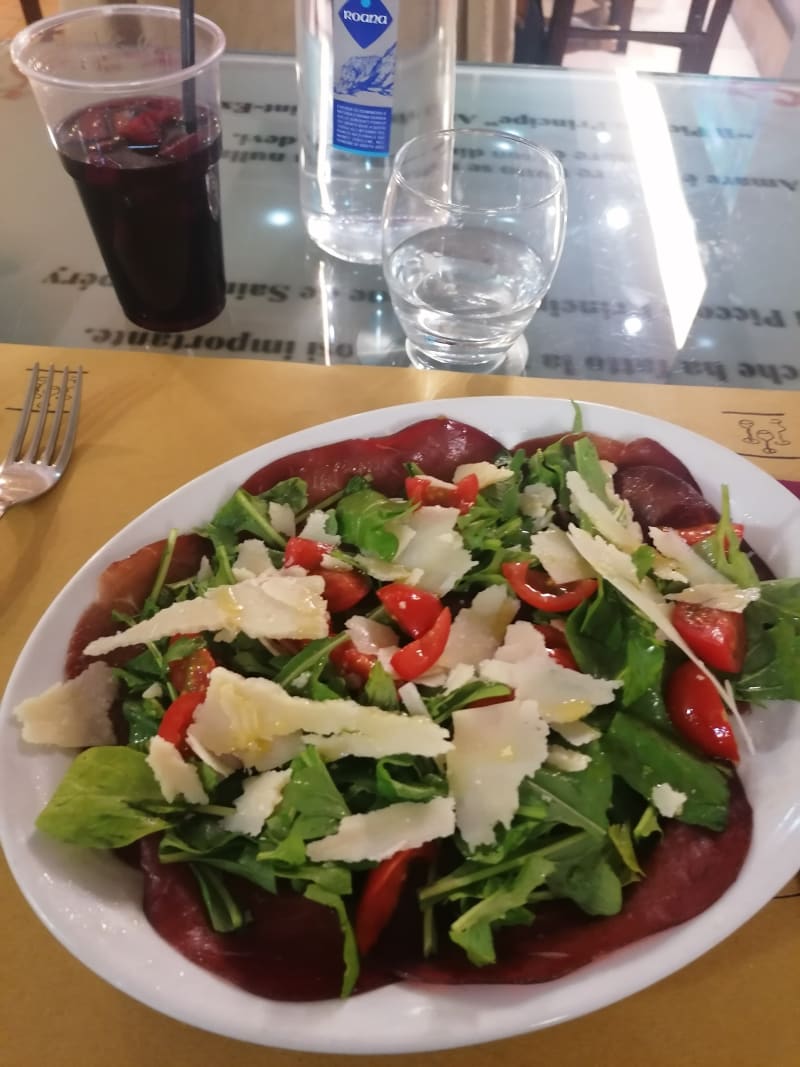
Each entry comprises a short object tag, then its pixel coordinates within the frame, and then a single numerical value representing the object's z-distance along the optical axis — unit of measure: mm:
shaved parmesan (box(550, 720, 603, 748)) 258
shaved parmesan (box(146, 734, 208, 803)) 242
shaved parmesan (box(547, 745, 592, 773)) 251
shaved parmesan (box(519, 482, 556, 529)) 338
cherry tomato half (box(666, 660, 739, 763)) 266
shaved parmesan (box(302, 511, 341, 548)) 322
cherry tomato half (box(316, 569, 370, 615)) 303
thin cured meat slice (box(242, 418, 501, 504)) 348
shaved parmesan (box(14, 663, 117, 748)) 256
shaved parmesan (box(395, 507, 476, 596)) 303
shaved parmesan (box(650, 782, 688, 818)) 248
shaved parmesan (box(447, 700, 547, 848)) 237
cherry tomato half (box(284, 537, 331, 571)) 309
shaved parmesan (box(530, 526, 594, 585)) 299
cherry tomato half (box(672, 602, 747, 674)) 278
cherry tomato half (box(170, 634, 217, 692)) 275
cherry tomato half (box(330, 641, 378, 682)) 279
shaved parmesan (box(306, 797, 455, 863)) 231
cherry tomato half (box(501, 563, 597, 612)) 298
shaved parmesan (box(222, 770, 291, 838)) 239
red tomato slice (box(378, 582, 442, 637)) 289
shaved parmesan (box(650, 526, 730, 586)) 298
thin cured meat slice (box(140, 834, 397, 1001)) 220
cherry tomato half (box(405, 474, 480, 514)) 332
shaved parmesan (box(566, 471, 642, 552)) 309
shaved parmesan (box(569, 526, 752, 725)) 270
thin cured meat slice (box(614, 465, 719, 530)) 331
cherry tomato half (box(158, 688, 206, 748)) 257
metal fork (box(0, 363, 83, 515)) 384
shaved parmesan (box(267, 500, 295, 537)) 331
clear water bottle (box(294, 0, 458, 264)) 437
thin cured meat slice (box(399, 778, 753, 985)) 222
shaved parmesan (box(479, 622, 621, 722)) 255
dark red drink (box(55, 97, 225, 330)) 404
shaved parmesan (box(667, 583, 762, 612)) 283
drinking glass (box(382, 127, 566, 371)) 444
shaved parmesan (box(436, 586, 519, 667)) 282
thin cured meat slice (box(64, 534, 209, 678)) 292
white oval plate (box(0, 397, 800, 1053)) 212
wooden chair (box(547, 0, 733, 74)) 1065
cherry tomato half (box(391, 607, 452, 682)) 274
